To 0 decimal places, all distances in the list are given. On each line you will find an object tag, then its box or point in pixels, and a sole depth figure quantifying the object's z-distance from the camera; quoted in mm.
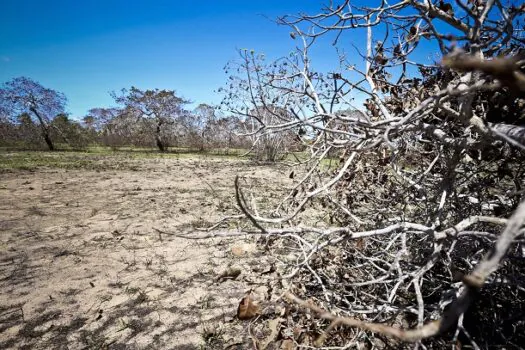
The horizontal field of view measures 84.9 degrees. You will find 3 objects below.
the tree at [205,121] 35281
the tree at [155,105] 32062
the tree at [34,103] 26406
